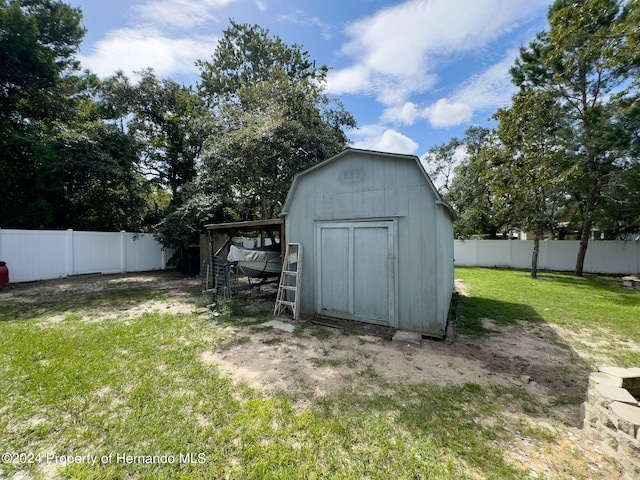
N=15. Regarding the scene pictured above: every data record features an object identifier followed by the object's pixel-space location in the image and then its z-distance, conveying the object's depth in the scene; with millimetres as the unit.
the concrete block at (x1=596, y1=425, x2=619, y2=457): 1958
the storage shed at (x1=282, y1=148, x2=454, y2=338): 4414
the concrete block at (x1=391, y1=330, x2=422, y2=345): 4207
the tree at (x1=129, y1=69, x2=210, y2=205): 14336
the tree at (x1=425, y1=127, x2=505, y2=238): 16531
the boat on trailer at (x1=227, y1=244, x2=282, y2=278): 7223
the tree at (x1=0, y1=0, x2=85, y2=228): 10469
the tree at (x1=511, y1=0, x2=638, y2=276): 9344
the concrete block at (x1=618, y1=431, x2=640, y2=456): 1788
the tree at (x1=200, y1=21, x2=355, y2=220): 9266
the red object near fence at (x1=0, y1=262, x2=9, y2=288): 7859
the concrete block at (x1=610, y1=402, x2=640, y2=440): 1832
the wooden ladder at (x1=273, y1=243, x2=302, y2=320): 5418
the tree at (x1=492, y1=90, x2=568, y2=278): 10445
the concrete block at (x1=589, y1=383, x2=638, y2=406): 2045
